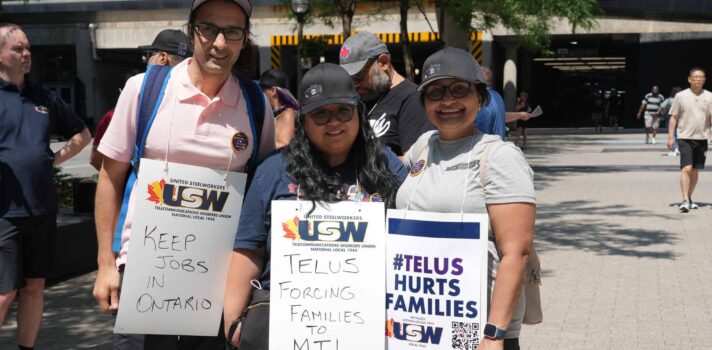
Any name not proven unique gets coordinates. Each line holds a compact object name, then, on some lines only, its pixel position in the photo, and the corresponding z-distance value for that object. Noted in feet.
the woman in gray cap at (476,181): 9.33
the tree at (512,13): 63.26
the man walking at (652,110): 87.30
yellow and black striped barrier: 107.23
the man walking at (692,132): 41.34
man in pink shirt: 10.57
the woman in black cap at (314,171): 10.03
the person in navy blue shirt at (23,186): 16.47
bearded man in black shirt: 13.80
